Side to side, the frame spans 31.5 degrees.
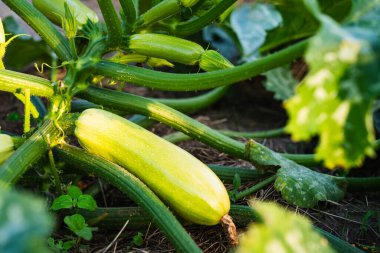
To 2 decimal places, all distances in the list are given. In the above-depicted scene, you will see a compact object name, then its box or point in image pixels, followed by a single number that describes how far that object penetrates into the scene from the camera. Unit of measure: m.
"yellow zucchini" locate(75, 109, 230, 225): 0.71
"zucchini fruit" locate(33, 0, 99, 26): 0.81
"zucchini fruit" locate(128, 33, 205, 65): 0.78
